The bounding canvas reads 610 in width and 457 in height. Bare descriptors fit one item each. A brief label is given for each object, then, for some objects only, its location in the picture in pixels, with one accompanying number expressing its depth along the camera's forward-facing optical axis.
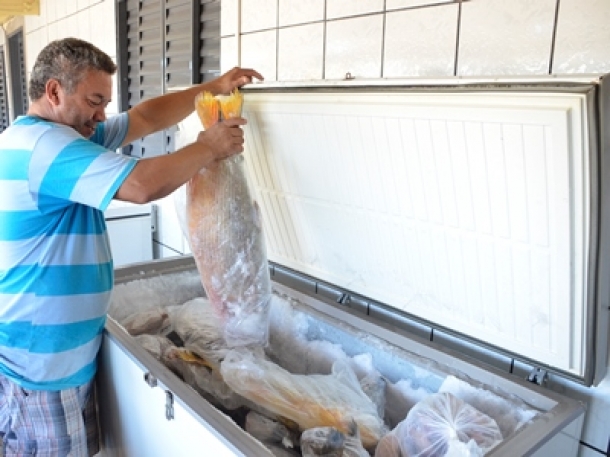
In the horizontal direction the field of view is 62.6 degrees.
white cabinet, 2.40
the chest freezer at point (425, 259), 0.84
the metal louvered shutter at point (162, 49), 2.15
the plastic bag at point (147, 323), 1.45
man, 1.04
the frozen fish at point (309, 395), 1.03
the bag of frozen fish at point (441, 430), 0.91
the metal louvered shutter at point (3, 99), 5.72
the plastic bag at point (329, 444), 0.93
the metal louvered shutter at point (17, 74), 5.18
